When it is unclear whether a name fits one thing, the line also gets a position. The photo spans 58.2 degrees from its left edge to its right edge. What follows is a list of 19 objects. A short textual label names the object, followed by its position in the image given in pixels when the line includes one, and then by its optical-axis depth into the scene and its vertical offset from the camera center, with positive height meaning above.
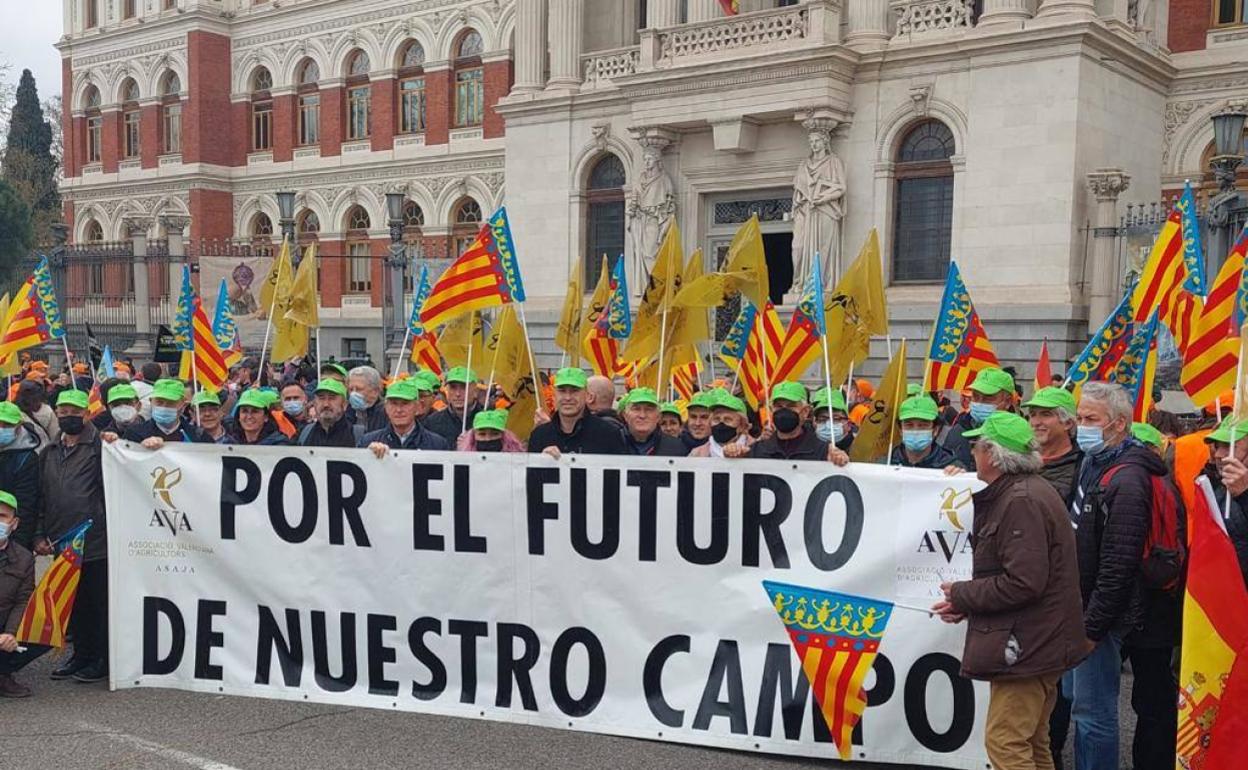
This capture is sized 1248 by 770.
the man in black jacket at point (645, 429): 7.35 -0.91
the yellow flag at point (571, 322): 12.65 -0.36
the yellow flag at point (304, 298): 12.56 -0.11
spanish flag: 4.01 -1.22
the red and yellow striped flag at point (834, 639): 5.05 -1.56
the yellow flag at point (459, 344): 10.55 -0.52
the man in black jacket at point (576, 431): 7.10 -0.89
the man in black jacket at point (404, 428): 7.08 -0.91
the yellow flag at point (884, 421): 6.91 -0.83
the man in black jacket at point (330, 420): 7.41 -0.88
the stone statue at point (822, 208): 20.47 +1.56
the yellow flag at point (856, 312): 9.20 -0.16
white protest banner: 5.25 -1.55
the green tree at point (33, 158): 50.59 +5.97
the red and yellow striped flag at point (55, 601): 6.43 -1.81
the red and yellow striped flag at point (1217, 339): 6.48 -0.24
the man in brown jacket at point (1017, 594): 4.18 -1.13
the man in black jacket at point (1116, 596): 4.59 -1.25
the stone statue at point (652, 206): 22.75 +1.73
